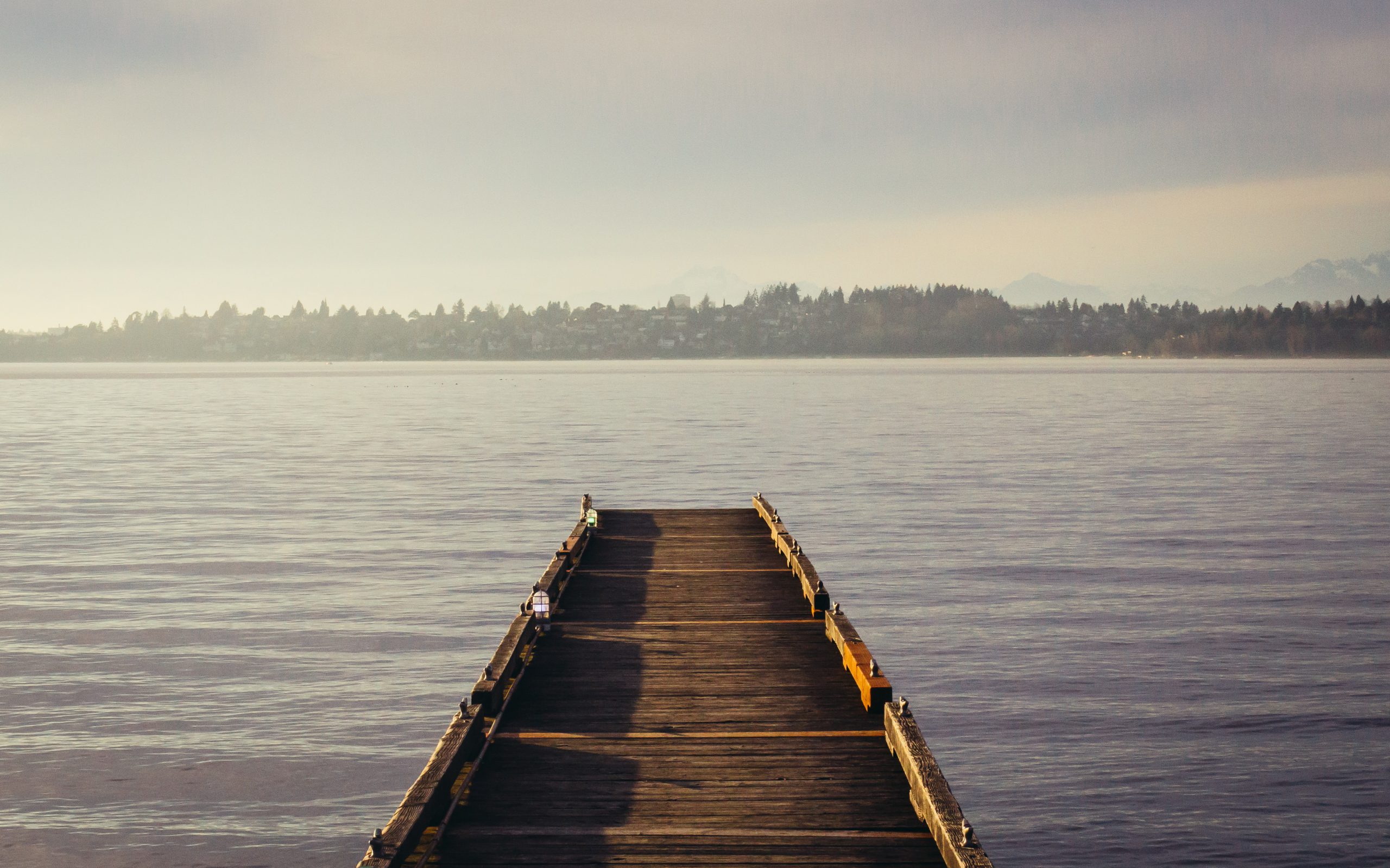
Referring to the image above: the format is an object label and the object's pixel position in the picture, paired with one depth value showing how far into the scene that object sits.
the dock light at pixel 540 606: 14.52
